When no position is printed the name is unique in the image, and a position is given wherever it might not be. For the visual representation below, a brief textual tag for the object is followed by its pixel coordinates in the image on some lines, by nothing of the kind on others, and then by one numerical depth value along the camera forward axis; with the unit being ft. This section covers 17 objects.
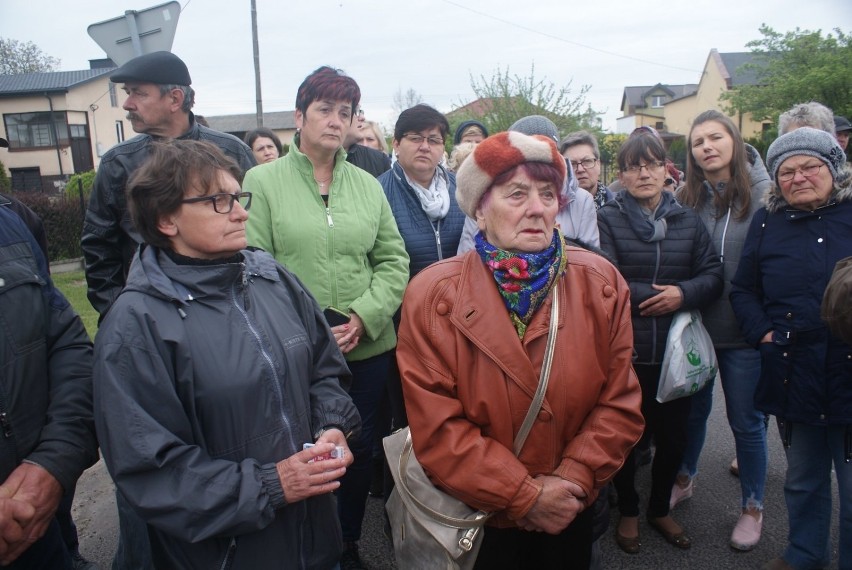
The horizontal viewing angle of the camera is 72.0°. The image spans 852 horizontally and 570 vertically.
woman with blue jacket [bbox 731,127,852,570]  8.63
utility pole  53.16
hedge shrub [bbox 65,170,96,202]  44.23
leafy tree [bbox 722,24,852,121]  81.25
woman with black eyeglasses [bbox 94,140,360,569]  5.48
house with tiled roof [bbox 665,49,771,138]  149.18
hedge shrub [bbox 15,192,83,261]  38.65
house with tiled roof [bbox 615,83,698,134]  204.85
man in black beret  9.71
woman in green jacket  9.44
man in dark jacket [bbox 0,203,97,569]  6.20
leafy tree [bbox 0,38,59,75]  143.95
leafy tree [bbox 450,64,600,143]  55.93
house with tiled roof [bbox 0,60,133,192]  115.14
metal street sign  13.50
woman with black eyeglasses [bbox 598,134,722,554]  10.37
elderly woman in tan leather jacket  6.33
